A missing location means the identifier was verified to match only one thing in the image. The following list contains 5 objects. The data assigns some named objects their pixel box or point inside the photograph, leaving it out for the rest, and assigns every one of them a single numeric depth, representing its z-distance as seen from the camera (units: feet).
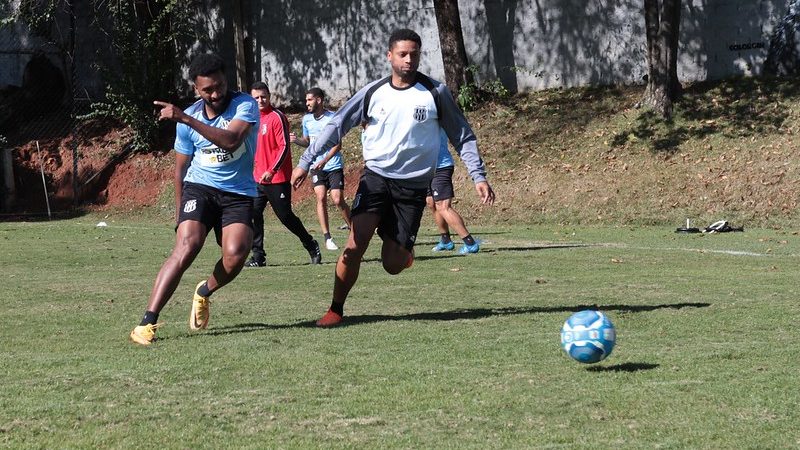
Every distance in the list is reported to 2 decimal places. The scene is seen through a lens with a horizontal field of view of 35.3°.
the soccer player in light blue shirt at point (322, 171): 50.93
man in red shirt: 46.88
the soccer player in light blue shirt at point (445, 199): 48.83
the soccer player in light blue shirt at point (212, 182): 27.61
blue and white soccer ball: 21.94
